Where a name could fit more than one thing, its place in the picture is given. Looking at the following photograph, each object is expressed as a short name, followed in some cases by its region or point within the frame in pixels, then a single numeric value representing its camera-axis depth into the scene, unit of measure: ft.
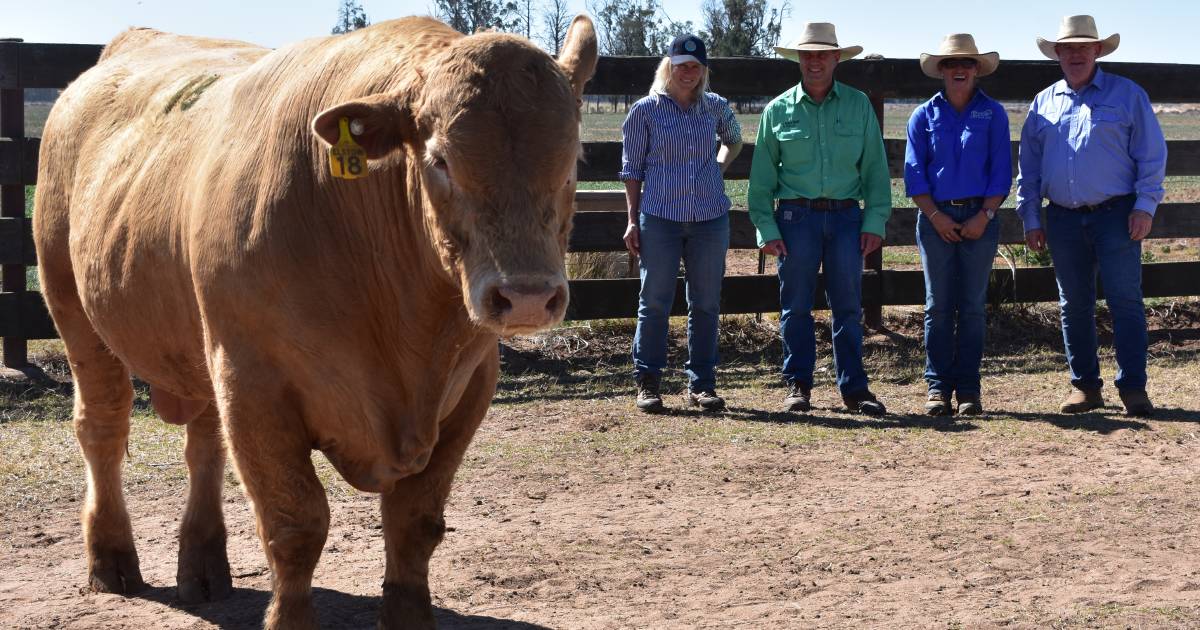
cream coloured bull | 11.02
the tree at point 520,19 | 231.09
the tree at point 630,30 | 192.13
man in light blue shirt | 24.45
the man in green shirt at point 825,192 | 25.22
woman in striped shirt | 25.45
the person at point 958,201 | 24.98
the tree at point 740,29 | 194.49
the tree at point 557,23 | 203.41
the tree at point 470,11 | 146.92
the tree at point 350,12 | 209.84
